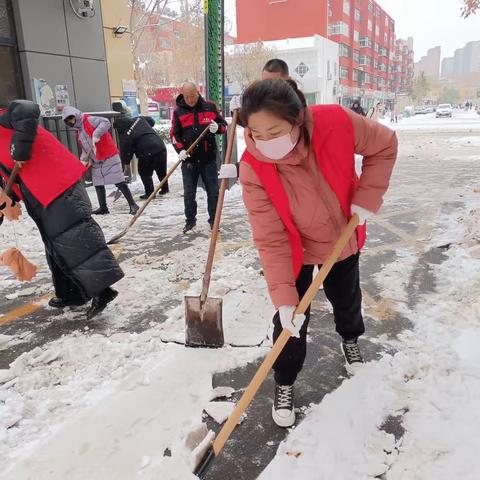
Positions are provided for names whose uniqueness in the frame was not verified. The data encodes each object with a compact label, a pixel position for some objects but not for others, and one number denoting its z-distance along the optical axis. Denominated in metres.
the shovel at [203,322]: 2.87
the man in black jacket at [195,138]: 5.42
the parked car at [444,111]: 42.62
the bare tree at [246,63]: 32.53
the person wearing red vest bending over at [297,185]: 1.75
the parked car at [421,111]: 60.64
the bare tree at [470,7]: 7.09
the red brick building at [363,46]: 49.53
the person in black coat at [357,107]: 8.86
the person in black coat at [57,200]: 2.98
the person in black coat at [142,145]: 7.35
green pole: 7.39
